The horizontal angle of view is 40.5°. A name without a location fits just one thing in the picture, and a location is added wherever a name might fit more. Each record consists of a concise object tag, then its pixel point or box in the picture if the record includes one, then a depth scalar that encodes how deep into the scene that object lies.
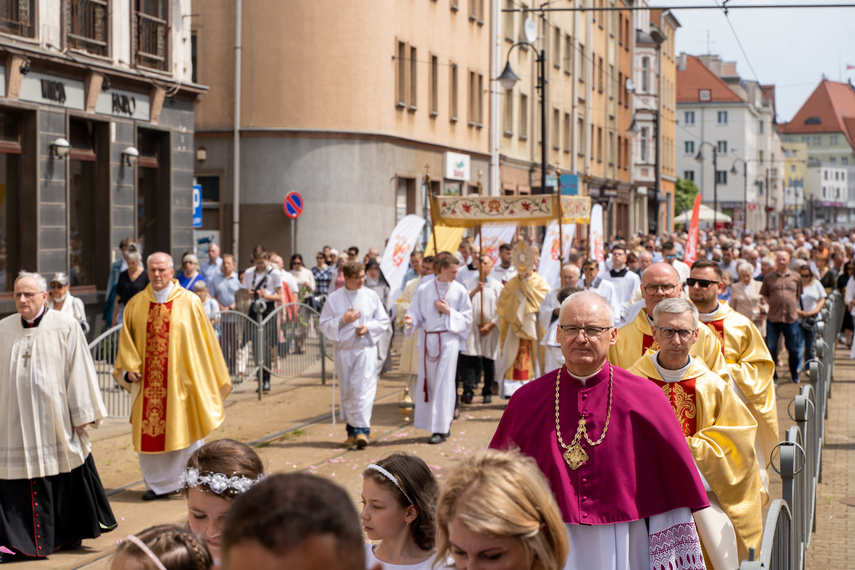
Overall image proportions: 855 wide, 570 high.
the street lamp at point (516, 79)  23.73
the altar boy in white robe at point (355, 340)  11.62
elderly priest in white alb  7.80
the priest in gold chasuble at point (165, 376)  9.60
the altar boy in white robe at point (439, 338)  12.00
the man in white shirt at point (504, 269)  15.88
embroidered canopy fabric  15.99
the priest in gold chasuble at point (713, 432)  4.98
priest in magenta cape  4.27
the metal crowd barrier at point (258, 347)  12.36
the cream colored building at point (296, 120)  27.20
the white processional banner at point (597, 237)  19.64
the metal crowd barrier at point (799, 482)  4.23
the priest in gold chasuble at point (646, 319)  6.55
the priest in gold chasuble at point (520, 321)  14.59
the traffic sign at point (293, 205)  23.12
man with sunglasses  6.52
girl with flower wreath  3.72
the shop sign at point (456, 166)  31.91
